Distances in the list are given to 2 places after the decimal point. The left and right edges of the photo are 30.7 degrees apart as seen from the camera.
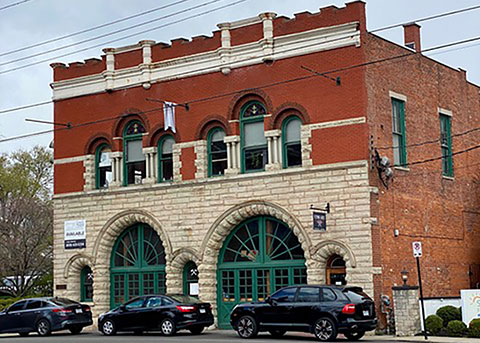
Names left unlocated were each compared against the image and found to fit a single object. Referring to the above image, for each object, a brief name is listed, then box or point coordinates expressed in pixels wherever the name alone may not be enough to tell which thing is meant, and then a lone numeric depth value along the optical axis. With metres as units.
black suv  23.89
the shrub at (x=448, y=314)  26.61
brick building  28.88
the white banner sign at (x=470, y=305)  26.38
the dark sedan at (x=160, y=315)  27.62
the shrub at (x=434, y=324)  26.30
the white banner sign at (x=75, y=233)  35.44
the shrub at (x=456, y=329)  26.02
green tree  47.75
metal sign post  25.30
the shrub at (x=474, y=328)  25.67
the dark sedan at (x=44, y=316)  30.09
